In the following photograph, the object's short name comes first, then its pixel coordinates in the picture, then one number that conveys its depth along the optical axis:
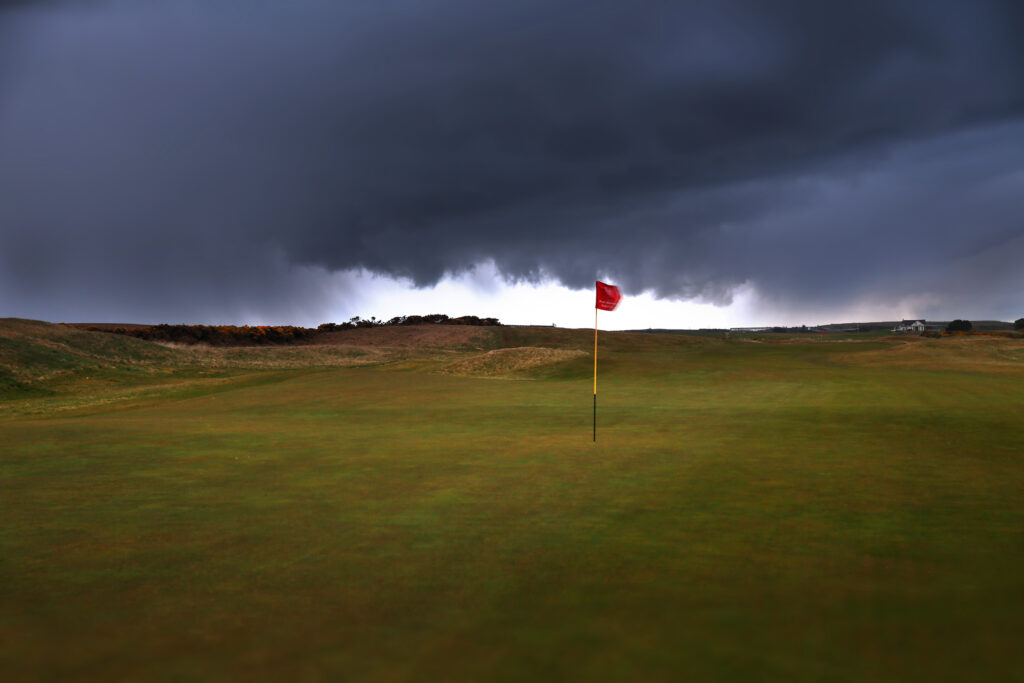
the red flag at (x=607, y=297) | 18.40
